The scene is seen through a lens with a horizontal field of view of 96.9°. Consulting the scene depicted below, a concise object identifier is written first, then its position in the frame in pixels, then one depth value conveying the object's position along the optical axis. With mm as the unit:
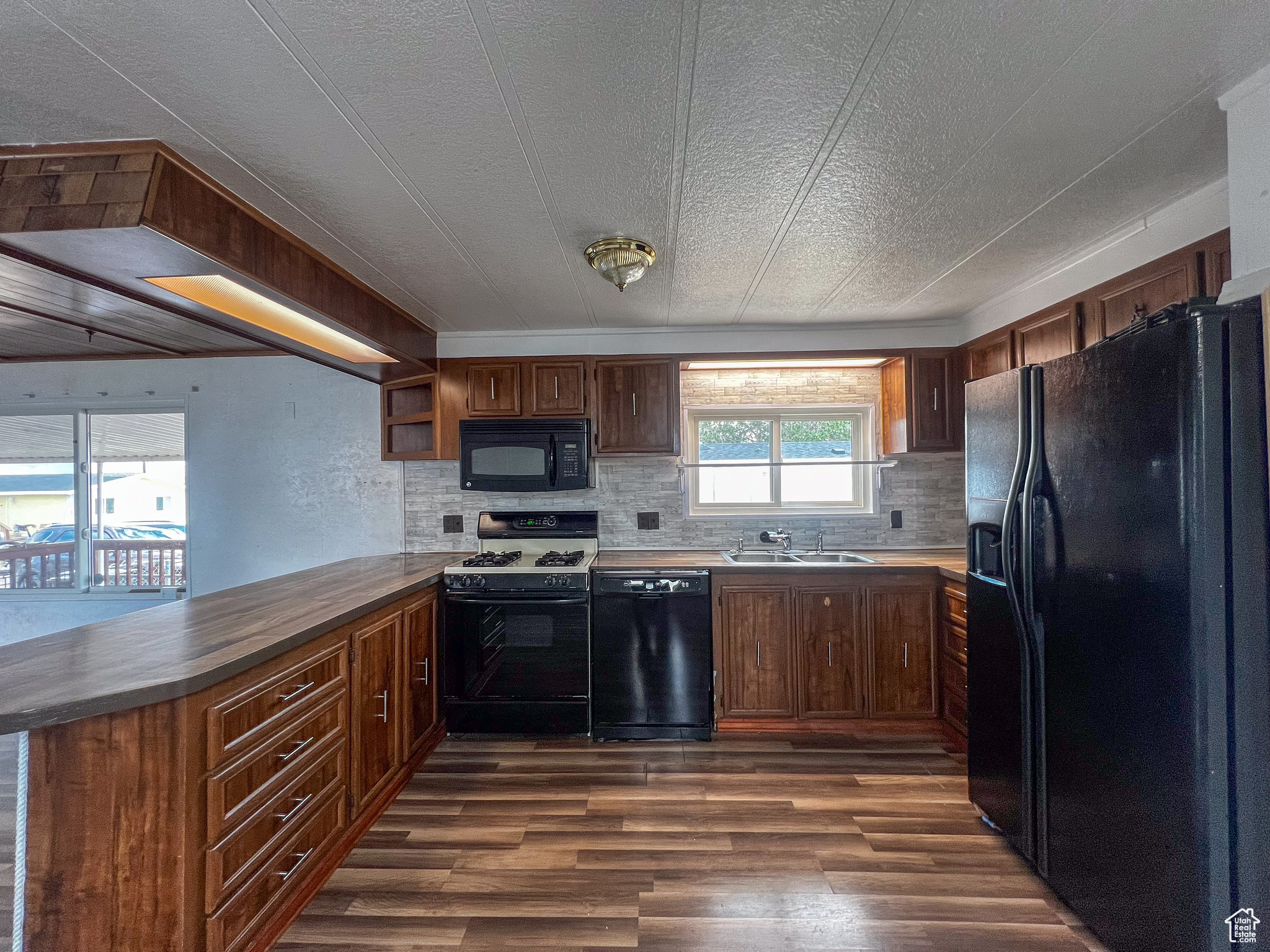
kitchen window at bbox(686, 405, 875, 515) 3760
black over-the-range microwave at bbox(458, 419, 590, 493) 3438
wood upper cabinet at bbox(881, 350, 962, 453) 3414
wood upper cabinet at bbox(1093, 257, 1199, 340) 1876
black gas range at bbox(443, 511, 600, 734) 2969
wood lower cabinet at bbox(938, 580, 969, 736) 2797
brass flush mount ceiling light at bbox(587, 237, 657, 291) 2189
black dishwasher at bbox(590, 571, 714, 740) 2988
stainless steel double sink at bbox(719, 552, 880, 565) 3427
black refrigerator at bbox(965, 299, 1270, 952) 1224
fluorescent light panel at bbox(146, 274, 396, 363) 1932
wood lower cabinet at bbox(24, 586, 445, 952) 1295
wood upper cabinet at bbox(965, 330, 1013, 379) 2902
